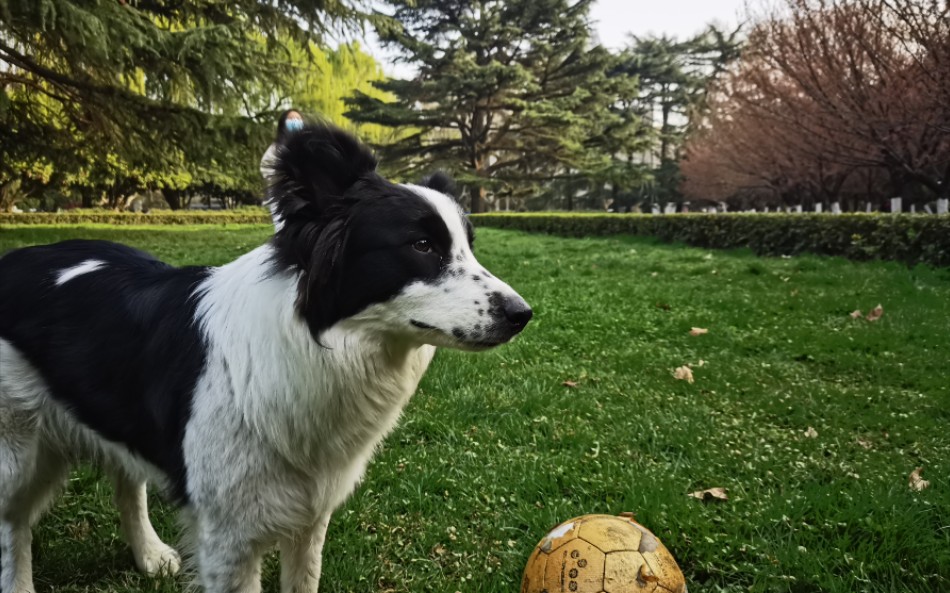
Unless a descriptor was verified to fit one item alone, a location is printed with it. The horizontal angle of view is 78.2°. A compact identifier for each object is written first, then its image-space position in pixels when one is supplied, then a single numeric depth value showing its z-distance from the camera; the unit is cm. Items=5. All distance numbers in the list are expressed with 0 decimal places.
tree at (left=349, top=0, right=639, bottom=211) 3127
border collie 196
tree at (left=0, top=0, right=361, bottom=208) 950
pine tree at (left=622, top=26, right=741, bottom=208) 4675
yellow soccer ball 205
